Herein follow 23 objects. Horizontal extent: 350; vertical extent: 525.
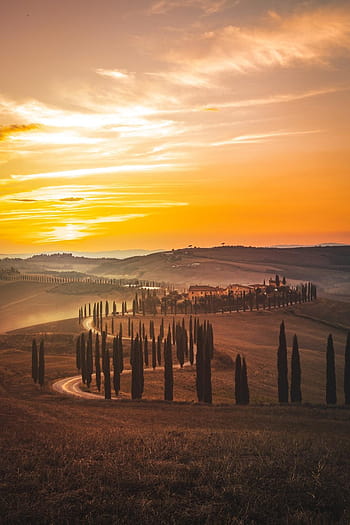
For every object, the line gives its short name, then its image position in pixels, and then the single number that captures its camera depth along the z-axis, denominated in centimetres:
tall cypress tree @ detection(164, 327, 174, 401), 6003
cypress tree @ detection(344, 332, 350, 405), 5778
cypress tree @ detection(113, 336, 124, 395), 6470
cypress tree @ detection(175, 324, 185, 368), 8494
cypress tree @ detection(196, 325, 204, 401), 6028
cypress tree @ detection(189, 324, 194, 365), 8762
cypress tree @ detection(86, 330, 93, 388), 7006
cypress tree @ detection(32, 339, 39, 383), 7075
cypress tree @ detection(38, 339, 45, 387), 6962
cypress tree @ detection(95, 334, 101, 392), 6852
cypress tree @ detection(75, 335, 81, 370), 8088
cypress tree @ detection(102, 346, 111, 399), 6109
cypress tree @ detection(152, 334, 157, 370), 8448
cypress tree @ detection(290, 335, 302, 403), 5903
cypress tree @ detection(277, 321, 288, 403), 5943
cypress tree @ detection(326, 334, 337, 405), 5934
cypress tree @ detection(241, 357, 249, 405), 5544
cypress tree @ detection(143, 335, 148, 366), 8584
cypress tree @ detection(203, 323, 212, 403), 5866
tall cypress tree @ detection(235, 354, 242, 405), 5578
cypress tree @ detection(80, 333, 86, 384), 6922
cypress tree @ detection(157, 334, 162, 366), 8780
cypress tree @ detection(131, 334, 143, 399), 6056
